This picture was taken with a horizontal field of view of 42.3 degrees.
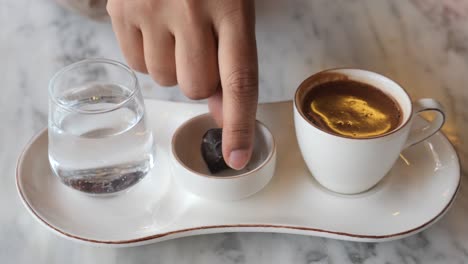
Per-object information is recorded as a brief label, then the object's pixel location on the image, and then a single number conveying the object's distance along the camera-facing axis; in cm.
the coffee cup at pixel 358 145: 58
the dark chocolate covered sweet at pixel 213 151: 65
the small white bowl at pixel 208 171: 60
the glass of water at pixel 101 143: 61
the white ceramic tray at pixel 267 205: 59
